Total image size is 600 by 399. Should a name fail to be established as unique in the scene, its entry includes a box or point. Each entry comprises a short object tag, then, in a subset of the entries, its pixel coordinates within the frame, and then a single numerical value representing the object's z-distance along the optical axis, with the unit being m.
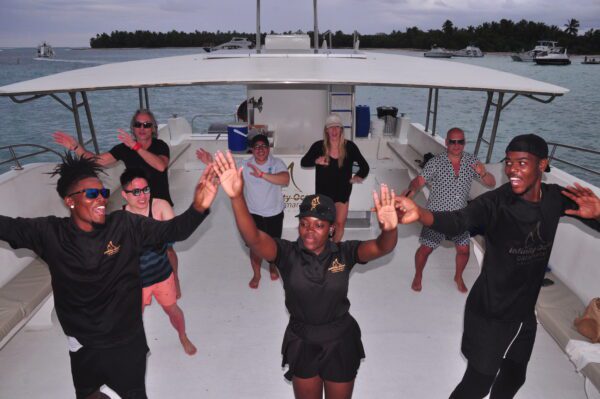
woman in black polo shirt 2.30
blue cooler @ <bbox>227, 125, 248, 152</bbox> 6.49
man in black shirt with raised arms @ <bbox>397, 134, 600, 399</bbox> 2.39
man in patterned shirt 4.02
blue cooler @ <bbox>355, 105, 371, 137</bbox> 8.98
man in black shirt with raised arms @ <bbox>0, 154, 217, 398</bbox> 2.24
